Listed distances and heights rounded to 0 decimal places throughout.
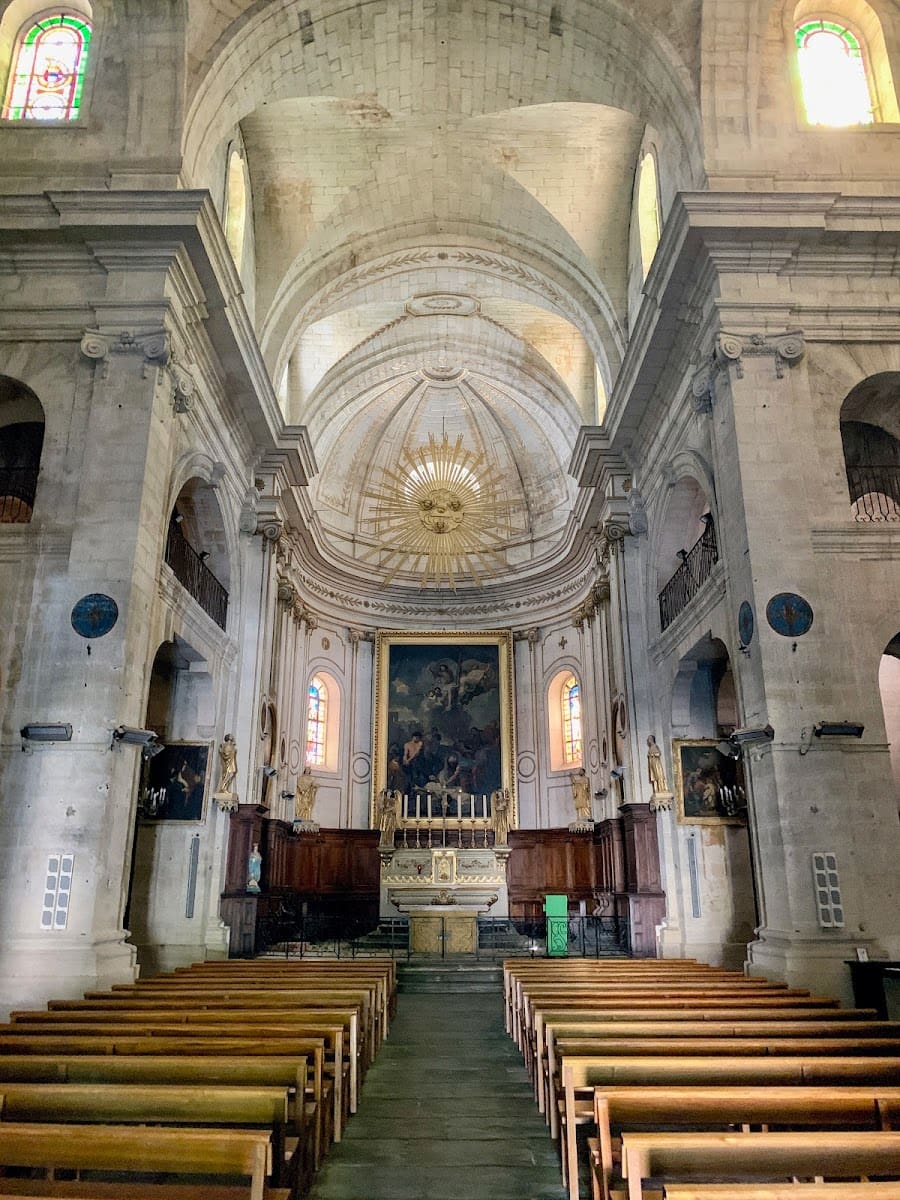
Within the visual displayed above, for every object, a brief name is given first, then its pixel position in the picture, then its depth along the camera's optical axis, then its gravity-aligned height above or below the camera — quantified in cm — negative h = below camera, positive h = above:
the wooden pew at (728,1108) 369 -90
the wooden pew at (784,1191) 274 -93
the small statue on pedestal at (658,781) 1548 +173
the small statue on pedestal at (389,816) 2266 +171
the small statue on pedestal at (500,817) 2298 +169
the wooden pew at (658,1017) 607 -89
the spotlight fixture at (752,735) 1017 +165
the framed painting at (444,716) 2491 +465
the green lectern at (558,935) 1551 -85
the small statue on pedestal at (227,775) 1538 +188
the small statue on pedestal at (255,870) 1622 +30
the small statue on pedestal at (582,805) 2147 +185
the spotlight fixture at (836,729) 1018 +169
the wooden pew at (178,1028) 550 -87
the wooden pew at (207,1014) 607 -87
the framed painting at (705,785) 1330 +143
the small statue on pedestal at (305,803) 2112 +193
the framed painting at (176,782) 1401 +159
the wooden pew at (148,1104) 373 -88
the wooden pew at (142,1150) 314 -90
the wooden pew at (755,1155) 315 -93
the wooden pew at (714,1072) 432 -89
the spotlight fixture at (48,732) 1025 +171
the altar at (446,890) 1555 -8
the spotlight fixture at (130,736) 1043 +172
